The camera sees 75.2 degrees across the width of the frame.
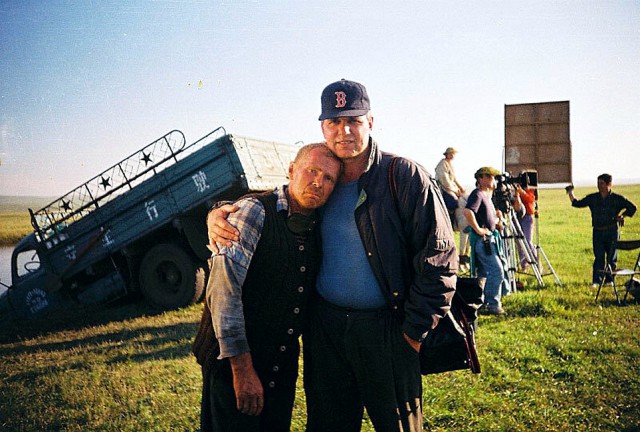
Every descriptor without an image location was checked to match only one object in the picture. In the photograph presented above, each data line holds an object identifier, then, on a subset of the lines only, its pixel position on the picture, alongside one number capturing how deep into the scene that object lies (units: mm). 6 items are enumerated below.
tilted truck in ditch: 7188
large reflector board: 9516
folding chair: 6648
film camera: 7270
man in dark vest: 2004
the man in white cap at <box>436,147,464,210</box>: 9031
